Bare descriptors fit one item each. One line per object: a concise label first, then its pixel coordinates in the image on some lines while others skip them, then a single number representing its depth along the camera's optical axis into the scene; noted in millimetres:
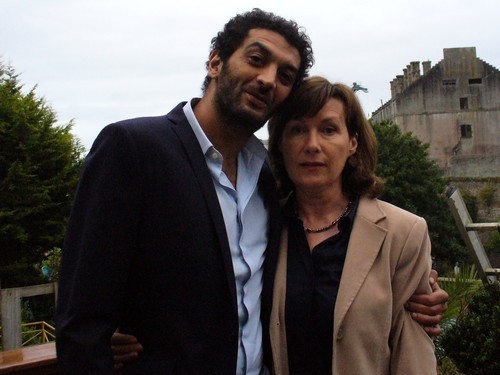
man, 1986
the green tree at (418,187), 24906
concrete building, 43094
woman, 2508
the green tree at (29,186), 17922
